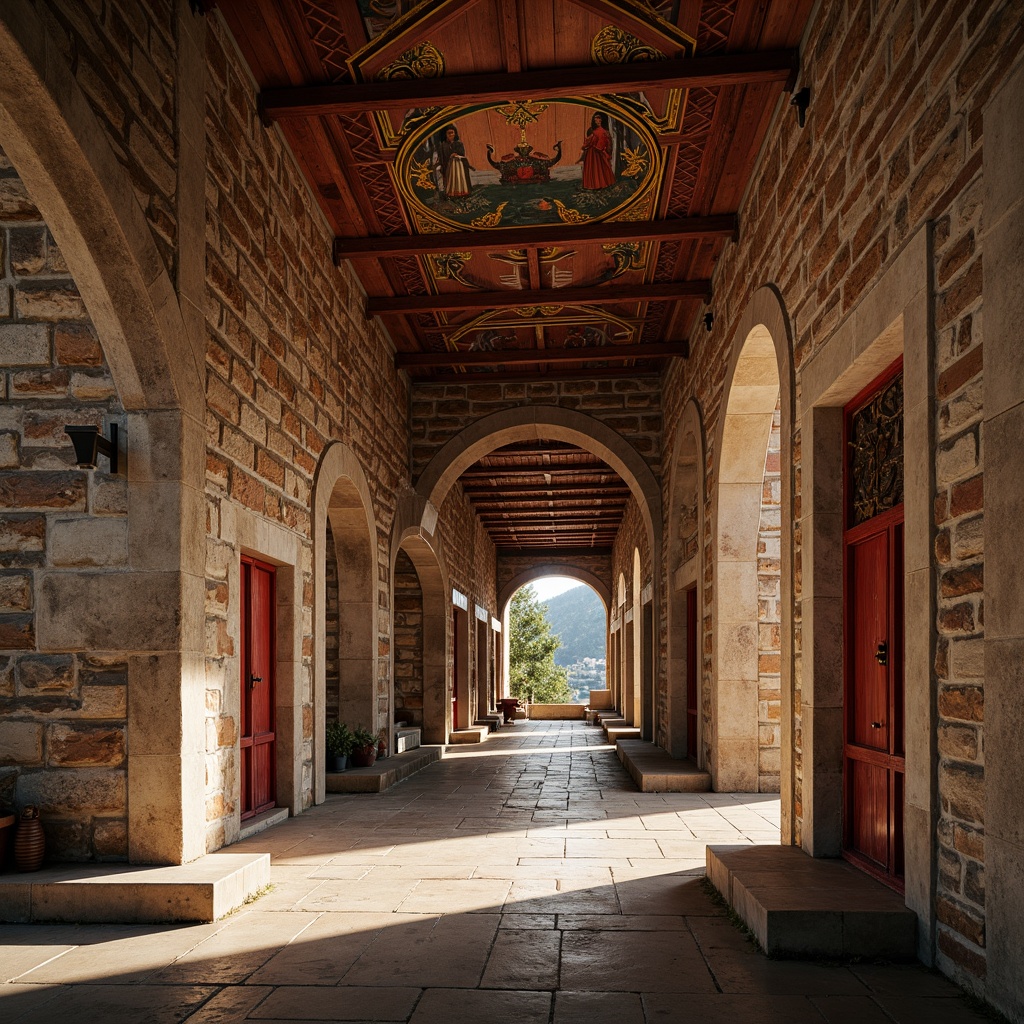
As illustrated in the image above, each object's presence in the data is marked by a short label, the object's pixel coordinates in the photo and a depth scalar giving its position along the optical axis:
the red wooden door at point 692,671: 8.63
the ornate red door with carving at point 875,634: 3.64
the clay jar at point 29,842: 3.67
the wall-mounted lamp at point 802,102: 4.53
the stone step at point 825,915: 3.09
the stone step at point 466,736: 12.72
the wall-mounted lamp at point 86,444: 3.66
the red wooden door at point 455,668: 13.81
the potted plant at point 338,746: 7.36
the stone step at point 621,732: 11.79
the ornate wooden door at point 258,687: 5.42
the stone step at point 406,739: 9.61
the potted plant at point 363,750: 7.66
